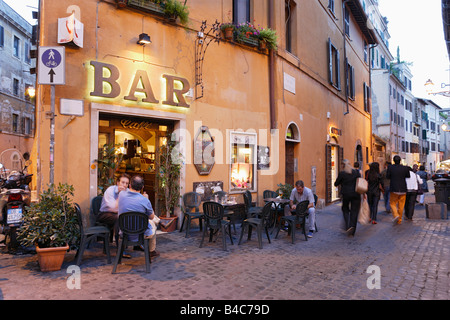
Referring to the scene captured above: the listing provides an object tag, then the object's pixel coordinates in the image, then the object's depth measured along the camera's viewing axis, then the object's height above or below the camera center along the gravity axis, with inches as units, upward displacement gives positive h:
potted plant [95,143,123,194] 257.3 +4.6
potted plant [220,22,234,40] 335.3 +145.5
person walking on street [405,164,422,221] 364.2 -28.0
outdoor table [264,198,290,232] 293.3 -30.8
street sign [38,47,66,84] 199.8 +65.5
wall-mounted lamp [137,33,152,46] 268.7 +109.4
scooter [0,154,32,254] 211.9 -27.3
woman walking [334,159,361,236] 279.3 -20.3
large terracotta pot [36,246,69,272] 177.0 -47.5
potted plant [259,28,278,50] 365.1 +149.8
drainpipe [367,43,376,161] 821.9 +161.1
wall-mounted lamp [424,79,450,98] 550.9 +139.8
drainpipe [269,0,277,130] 381.1 +95.8
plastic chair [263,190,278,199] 348.8 -25.8
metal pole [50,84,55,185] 214.7 +19.3
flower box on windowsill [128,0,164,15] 266.8 +138.4
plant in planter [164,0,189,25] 285.0 +143.3
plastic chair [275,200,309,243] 260.5 -38.7
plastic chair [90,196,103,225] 241.6 -26.2
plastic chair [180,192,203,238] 293.3 -30.7
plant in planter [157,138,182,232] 298.0 -6.1
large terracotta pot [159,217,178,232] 286.7 -47.2
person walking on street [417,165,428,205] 506.4 -12.5
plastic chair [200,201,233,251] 235.1 -35.0
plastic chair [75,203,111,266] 192.4 -39.0
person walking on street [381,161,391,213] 421.2 -26.1
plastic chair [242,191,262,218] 290.2 -36.4
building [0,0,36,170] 836.6 +234.7
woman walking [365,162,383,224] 353.7 -19.2
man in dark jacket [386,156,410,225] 343.3 -16.7
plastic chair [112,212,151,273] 179.0 -32.1
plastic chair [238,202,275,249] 240.1 -39.6
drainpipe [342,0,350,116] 617.0 +206.6
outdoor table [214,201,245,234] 254.1 -35.9
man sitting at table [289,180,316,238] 283.9 -25.1
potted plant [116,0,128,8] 259.9 +134.5
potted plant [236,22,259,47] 348.6 +149.0
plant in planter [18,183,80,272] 178.7 -32.7
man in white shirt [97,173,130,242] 217.5 -24.4
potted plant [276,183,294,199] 349.4 -21.8
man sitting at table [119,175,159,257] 186.2 -18.4
